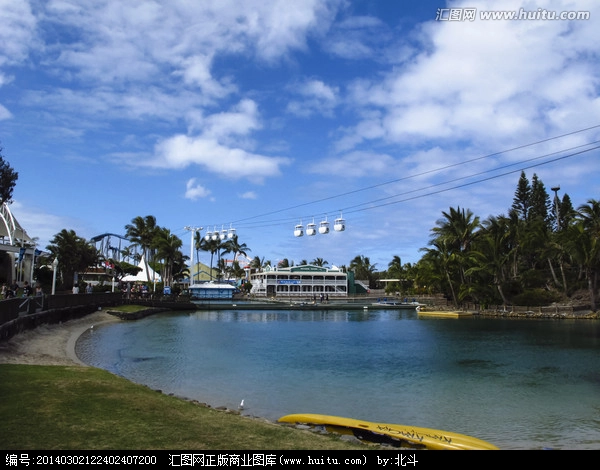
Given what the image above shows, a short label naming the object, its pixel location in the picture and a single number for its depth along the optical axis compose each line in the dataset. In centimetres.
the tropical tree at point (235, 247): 12354
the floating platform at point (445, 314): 5809
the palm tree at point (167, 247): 8150
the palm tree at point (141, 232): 8650
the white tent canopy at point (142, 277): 6256
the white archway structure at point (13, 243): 5555
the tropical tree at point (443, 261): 6621
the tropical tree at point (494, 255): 5772
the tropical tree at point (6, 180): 2380
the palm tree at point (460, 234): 6625
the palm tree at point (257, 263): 15738
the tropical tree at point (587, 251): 4984
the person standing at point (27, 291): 3370
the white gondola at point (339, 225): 3002
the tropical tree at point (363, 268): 14975
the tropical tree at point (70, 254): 6256
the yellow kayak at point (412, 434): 909
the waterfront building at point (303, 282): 11038
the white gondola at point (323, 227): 3022
